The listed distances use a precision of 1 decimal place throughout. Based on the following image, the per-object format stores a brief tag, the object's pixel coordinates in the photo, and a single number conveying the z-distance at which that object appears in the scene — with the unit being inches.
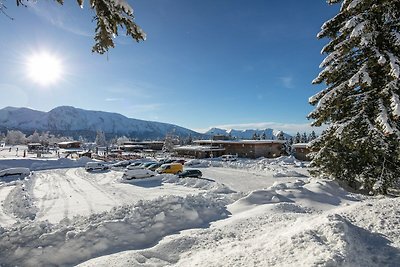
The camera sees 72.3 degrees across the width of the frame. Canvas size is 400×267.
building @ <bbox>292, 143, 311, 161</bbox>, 2504.3
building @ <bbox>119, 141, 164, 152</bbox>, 3954.2
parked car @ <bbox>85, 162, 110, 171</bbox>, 1529.3
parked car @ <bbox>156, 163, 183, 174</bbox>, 1290.6
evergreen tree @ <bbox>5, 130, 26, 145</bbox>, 5750.0
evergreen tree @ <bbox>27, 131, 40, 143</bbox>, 6224.9
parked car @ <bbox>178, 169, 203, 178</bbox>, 1192.2
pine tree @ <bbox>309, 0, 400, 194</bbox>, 504.1
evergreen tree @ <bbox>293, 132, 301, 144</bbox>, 3790.8
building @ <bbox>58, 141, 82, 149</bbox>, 4534.5
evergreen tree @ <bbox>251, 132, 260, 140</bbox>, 4229.1
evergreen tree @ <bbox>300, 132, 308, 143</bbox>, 3772.1
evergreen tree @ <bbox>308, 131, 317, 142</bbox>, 3754.7
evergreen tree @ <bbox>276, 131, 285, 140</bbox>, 3520.4
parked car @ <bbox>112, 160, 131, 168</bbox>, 1698.3
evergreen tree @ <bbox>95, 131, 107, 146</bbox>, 5812.0
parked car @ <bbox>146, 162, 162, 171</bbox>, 1407.5
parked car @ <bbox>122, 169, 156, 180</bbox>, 1121.8
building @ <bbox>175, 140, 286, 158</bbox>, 2662.4
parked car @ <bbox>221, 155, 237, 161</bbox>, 2309.3
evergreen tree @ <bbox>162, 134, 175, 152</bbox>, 3401.6
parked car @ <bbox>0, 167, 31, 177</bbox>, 1296.8
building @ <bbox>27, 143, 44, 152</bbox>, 3511.8
